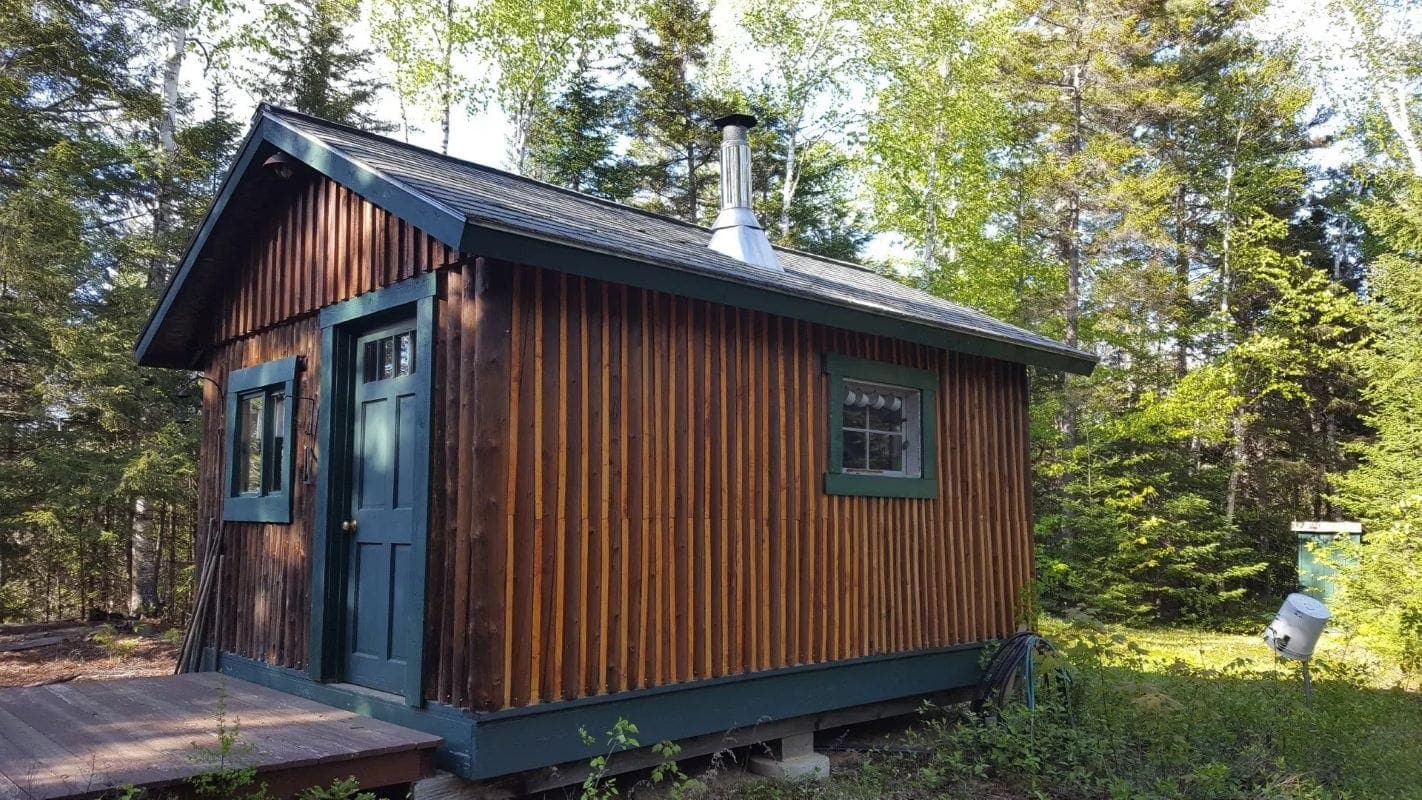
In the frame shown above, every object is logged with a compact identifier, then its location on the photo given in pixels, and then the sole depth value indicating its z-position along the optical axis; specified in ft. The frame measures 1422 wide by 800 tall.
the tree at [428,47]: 58.44
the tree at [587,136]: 62.95
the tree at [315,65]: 51.19
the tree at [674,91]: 62.80
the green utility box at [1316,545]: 40.74
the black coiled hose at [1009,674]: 21.08
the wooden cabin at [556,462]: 13.99
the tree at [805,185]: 64.54
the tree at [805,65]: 62.69
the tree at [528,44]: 58.13
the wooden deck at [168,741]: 10.97
